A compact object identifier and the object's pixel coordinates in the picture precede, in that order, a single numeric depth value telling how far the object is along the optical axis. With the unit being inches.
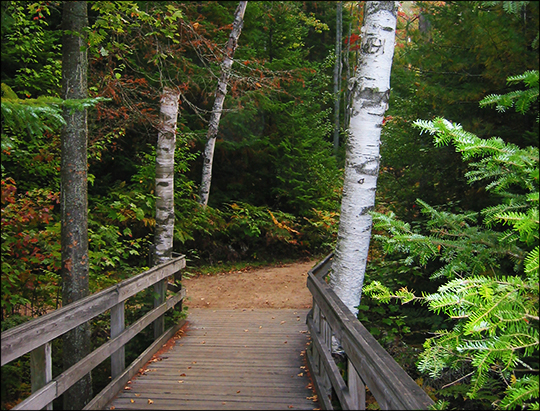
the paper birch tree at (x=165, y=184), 294.8
